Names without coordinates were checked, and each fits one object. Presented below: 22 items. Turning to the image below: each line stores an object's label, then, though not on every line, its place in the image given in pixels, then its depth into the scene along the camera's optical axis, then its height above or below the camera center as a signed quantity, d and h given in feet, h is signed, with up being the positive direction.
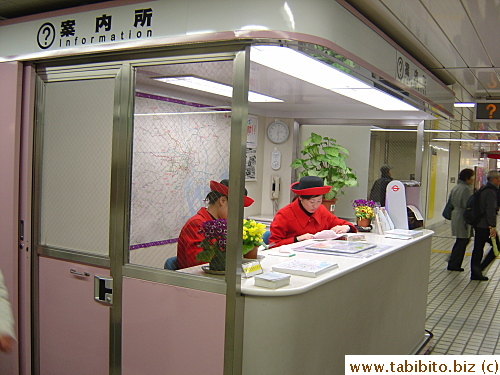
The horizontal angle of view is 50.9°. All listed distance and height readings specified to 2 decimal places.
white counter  9.21 -3.20
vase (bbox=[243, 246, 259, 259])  10.85 -2.01
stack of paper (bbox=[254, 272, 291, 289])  9.29 -2.19
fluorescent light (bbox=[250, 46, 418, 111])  11.16 +2.27
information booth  9.34 -0.78
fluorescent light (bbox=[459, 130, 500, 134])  43.04 +2.92
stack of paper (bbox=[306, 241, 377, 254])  12.97 -2.22
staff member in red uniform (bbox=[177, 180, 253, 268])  9.97 -1.31
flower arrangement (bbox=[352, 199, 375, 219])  17.03 -1.54
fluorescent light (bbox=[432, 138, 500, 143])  50.14 +2.61
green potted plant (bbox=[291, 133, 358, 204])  25.86 -0.22
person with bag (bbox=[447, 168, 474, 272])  28.17 -2.19
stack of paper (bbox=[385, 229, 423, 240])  15.94 -2.19
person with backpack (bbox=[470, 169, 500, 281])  26.16 -2.86
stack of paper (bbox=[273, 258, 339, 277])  10.19 -2.18
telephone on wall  27.30 -1.53
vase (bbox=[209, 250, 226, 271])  9.75 -1.98
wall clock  27.37 +1.34
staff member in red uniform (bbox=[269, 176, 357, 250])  16.17 -1.85
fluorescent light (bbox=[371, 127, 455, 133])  24.08 +1.55
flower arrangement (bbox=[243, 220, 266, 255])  10.51 -1.57
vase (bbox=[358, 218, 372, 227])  17.10 -1.97
